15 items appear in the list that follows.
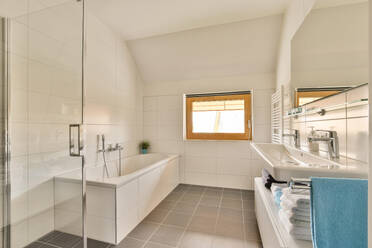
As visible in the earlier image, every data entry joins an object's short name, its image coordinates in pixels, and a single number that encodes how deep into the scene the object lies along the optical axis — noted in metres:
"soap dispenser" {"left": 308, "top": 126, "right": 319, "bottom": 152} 1.30
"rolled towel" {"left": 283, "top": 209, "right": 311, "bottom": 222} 0.81
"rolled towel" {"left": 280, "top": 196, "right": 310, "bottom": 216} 0.80
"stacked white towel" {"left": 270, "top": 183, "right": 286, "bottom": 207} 1.19
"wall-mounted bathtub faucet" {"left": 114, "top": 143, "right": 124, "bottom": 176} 2.64
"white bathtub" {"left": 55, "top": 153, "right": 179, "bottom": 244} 1.46
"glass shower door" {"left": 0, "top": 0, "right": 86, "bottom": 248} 1.24
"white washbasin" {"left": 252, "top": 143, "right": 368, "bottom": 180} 0.69
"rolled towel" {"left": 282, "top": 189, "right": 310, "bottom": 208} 0.79
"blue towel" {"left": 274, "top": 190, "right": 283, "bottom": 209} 1.18
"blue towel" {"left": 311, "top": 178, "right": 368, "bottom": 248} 0.57
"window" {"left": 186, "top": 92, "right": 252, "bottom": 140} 2.94
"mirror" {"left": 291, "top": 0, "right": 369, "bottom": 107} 0.95
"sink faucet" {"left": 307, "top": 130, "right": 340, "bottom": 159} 1.06
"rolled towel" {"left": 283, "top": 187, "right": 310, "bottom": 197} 0.83
